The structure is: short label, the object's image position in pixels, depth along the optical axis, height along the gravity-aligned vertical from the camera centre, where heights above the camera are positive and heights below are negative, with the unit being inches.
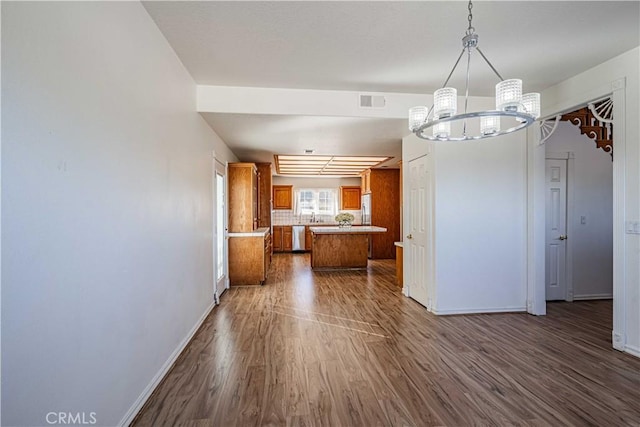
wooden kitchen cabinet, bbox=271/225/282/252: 387.4 -33.6
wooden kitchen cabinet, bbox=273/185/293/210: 404.5 +15.5
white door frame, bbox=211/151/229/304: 170.1 -6.1
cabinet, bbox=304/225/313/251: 389.7 -36.4
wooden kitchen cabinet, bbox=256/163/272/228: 283.1 +16.5
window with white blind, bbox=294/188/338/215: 417.4 +10.5
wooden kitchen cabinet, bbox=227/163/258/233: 213.9 +8.3
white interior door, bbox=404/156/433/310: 159.5 -14.4
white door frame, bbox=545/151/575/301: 175.9 -10.1
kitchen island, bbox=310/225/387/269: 270.5 -35.5
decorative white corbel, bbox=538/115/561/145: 148.3 +38.0
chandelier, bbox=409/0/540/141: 76.3 +26.2
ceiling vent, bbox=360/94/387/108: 147.9 +50.9
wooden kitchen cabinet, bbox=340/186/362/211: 407.5 +15.3
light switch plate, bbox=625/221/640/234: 106.9 -6.6
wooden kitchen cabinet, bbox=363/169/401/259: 328.8 +2.8
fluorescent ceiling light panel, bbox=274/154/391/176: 271.4 +44.2
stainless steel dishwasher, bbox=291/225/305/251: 388.8 -36.3
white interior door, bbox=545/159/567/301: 175.5 -9.5
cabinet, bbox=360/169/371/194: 337.7 +30.8
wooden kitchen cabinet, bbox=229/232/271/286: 213.0 -34.9
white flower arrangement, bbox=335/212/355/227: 284.2 -9.4
